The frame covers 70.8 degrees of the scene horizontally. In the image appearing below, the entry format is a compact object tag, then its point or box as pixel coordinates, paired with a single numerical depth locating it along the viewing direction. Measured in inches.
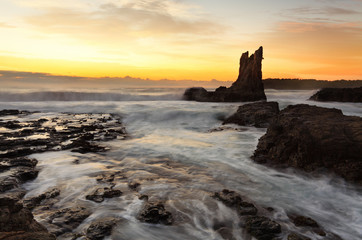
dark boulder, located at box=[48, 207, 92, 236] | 128.4
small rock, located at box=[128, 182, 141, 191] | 191.8
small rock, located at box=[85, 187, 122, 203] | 170.1
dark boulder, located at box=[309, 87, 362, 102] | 1112.8
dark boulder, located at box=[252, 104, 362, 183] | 209.6
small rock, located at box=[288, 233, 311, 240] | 125.1
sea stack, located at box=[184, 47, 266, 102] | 1184.8
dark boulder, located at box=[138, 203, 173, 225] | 143.6
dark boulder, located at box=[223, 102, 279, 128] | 470.3
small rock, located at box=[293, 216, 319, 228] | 144.1
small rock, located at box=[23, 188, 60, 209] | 156.3
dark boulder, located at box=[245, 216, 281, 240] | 129.4
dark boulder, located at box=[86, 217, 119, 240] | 124.8
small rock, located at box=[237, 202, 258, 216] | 153.6
